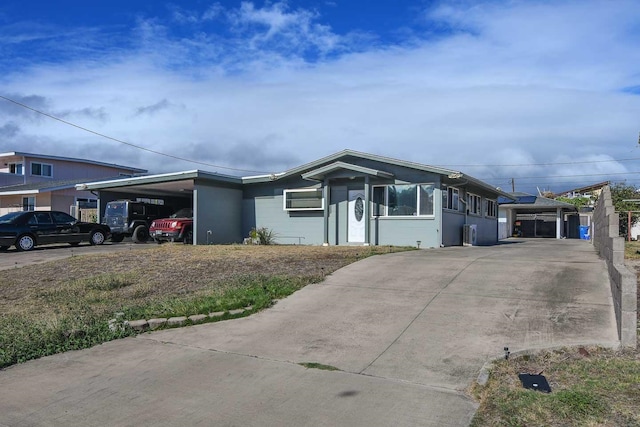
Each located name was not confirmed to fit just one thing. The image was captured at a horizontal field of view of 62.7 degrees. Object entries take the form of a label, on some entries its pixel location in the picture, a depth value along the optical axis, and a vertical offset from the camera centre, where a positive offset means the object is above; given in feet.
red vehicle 71.46 -0.97
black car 64.80 -1.00
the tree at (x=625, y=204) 104.01 +4.38
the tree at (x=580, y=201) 138.64 +6.63
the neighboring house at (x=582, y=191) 184.95 +12.73
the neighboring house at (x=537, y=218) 125.49 +1.73
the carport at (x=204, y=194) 68.85 +4.19
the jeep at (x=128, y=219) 78.12 +0.54
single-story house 61.00 +2.88
